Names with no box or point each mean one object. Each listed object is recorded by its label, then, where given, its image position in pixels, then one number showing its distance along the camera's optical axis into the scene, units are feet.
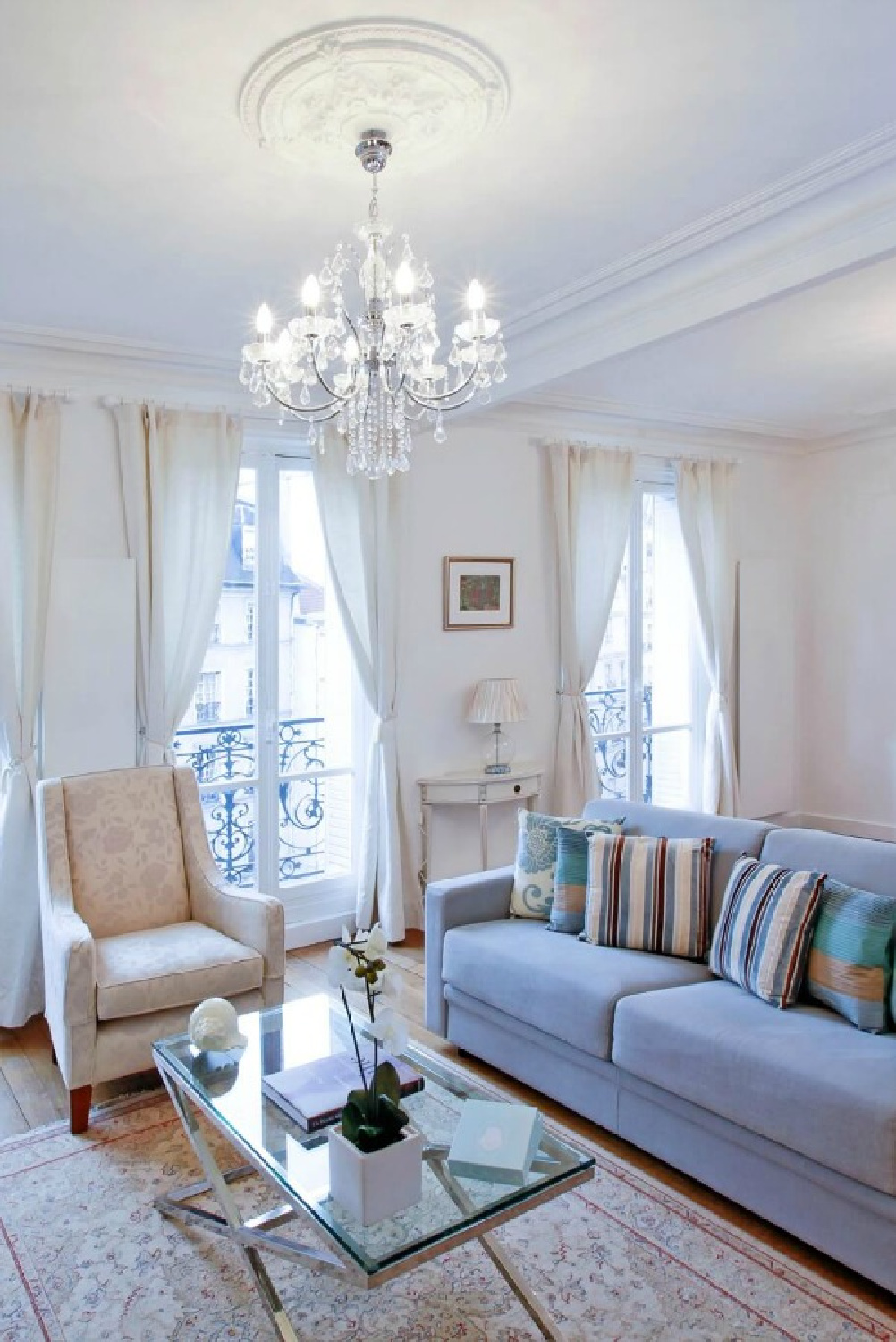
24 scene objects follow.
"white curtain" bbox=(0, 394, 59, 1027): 12.78
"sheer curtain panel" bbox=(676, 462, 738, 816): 20.02
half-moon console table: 16.38
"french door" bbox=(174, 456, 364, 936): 15.34
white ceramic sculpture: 8.04
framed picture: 16.96
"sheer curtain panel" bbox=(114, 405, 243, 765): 13.83
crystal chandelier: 7.92
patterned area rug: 7.26
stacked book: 7.44
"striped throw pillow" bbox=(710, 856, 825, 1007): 9.21
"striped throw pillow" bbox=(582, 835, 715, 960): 10.67
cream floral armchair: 10.03
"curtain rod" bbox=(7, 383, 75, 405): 12.98
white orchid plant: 6.51
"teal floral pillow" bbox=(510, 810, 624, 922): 11.89
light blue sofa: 7.52
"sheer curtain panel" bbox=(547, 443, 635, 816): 17.94
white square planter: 6.29
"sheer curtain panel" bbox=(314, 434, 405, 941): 15.69
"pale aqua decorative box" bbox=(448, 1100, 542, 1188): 6.64
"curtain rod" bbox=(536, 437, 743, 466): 17.98
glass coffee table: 6.14
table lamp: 16.43
